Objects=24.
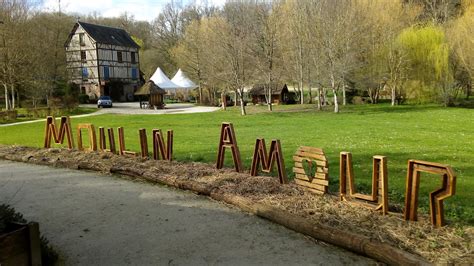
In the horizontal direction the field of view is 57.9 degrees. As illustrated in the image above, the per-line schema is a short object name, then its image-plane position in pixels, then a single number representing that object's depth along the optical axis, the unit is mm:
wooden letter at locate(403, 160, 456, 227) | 5594
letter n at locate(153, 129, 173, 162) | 11297
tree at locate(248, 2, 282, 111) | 39844
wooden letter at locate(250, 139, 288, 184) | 8500
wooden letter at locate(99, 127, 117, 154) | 12578
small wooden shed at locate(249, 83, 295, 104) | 53244
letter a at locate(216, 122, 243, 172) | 9617
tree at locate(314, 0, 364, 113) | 35656
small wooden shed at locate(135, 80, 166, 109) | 49094
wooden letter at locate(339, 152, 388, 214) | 6496
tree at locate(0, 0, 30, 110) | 39625
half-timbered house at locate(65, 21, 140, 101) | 63719
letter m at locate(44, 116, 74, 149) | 13898
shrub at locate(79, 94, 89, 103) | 59081
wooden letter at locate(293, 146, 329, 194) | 7688
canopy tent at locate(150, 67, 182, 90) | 60488
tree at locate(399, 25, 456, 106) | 43000
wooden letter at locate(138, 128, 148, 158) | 11711
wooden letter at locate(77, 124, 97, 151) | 12963
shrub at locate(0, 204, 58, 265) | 4676
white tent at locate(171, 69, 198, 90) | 63906
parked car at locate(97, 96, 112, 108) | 51375
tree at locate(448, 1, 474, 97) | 38844
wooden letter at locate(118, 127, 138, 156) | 12188
